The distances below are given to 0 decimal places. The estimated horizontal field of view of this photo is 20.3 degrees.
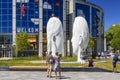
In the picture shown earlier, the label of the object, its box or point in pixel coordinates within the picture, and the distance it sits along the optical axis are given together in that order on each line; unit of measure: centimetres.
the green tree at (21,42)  7456
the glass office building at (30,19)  8000
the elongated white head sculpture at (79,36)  4200
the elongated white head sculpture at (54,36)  4216
